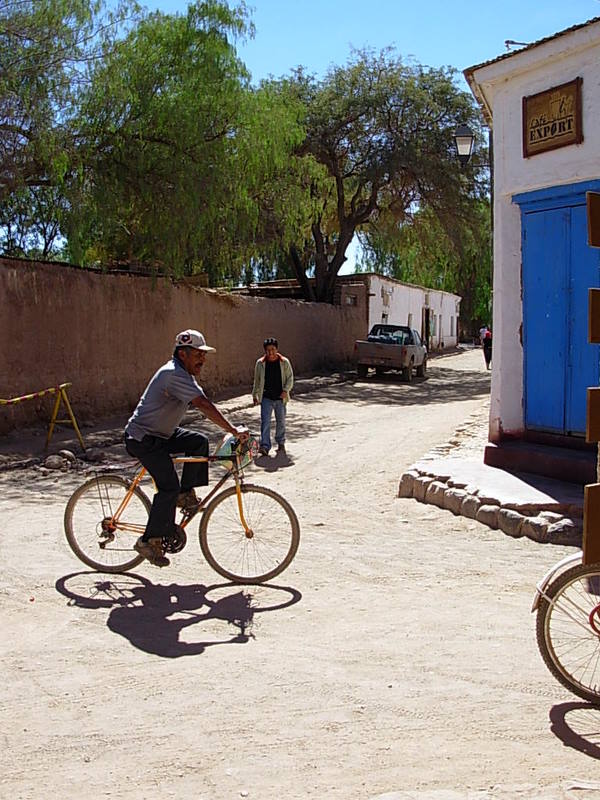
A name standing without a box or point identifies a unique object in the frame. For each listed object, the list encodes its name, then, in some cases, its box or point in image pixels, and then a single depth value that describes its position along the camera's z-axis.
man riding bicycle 5.87
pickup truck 25.36
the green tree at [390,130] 26.03
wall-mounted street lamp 15.85
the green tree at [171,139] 14.19
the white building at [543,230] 8.36
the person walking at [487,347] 29.59
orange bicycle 6.10
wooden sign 8.34
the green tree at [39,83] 12.95
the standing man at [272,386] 11.85
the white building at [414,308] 32.31
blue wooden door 8.61
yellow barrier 11.38
